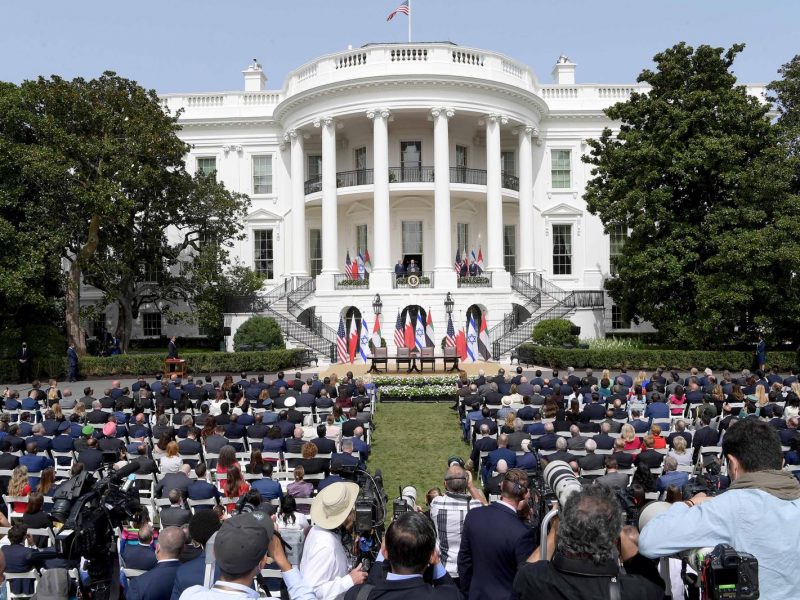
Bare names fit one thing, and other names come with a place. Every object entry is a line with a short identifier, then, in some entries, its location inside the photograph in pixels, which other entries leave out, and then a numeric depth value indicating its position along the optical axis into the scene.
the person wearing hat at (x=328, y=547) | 4.07
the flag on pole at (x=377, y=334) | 30.03
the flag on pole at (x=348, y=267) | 35.25
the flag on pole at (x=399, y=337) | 28.96
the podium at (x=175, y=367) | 25.50
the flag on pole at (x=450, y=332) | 29.73
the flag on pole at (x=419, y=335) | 29.28
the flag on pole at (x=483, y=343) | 30.08
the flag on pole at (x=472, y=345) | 28.53
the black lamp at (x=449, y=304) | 31.83
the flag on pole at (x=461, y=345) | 28.14
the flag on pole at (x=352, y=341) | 28.78
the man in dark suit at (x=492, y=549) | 4.03
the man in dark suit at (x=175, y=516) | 6.02
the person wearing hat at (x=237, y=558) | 2.97
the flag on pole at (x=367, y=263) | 35.16
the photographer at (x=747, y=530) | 2.73
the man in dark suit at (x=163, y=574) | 4.13
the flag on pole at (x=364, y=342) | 29.06
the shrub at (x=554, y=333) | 29.83
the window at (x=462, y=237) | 38.16
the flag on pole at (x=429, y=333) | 30.40
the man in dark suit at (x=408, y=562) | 3.01
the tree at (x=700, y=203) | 25.97
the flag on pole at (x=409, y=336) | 29.30
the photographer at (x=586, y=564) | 2.64
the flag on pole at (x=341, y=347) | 28.72
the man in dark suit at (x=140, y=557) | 5.48
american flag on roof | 35.19
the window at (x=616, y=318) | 38.75
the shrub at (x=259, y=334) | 30.36
